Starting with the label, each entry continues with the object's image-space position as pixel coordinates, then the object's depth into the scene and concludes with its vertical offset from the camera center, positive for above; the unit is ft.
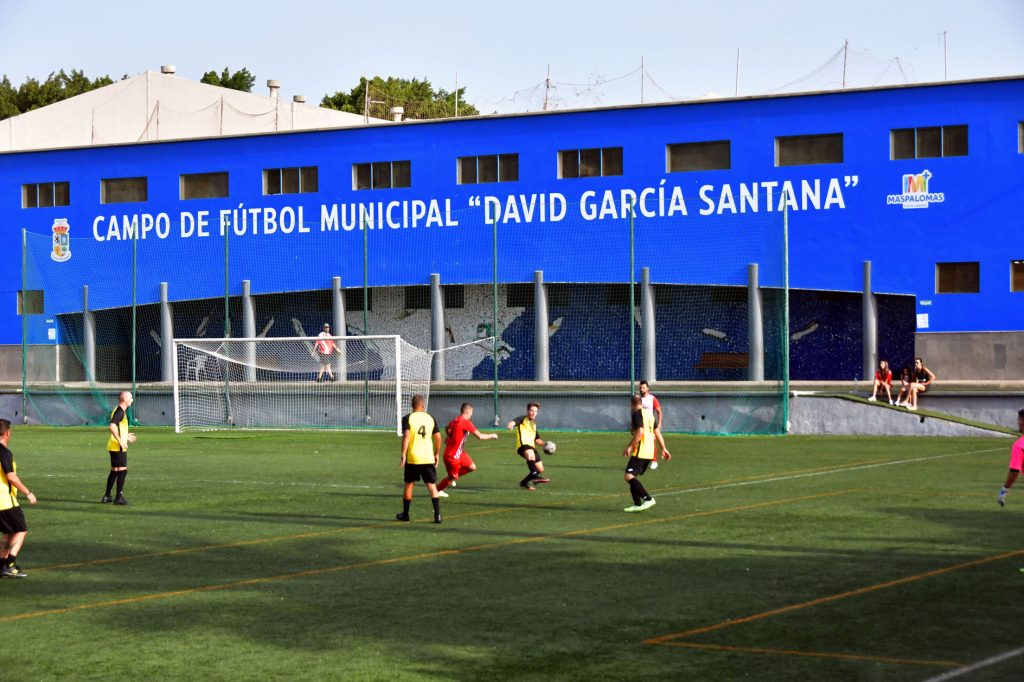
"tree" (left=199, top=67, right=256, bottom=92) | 293.43 +63.07
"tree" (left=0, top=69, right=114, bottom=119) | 273.75 +57.95
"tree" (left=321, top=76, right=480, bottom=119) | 255.50 +53.64
